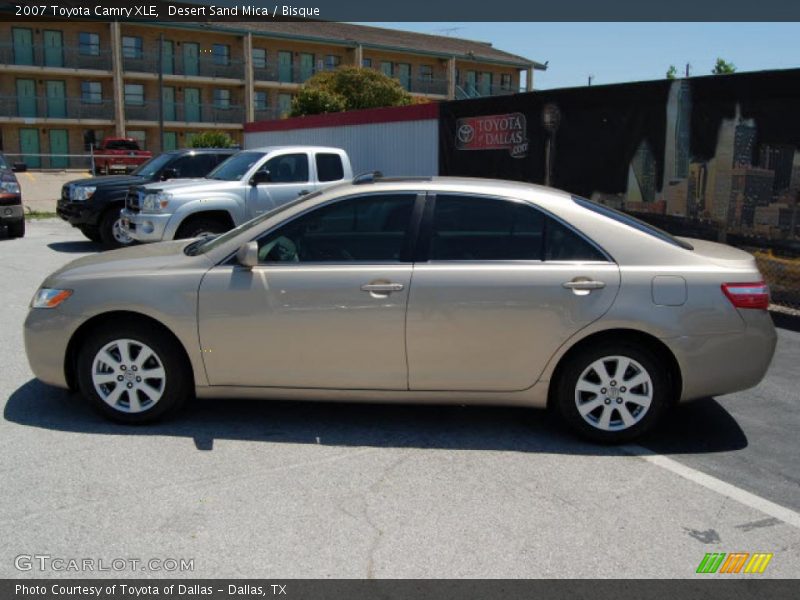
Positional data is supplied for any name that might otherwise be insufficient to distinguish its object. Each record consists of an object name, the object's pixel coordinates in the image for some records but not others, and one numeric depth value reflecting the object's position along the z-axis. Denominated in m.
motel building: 44.59
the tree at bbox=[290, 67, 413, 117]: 35.16
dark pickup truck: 13.28
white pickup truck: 10.95
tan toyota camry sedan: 4.59
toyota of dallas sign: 12.62
